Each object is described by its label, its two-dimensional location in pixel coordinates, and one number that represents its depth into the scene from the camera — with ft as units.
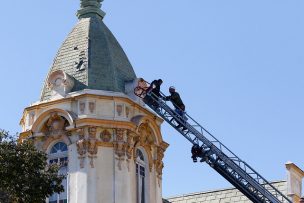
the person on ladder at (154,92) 125.18
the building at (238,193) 142.10
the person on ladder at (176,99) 123.65
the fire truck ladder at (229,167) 118.21
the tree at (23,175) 97.91
